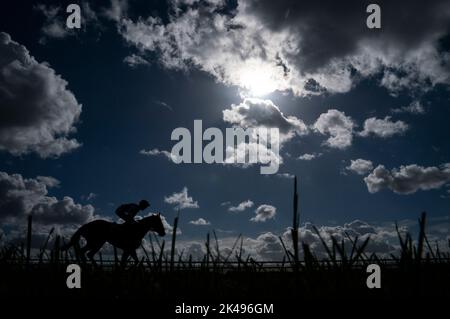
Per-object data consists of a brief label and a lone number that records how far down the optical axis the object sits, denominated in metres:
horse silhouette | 16.03
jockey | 15.74
